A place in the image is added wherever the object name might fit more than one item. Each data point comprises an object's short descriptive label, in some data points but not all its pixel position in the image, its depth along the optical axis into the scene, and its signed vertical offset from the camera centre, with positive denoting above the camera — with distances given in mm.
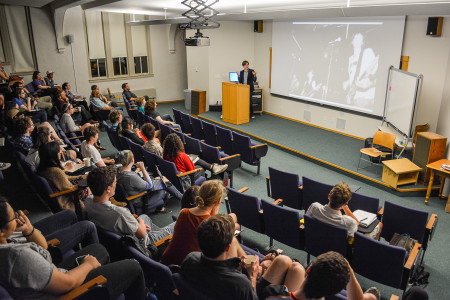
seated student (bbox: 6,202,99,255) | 2594 -1471
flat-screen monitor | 10375 -652
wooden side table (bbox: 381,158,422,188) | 5695 -1914
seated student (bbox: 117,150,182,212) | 4141 -1476
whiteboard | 6100 -831
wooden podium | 9344 -1268
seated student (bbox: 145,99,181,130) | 7628 -1247
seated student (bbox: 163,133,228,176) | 4879 -1351
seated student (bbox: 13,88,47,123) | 7547 -1093
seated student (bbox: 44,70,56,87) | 10422 -690
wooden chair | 6379 -1704
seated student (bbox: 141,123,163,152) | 5426 -1324
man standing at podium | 9949 -604
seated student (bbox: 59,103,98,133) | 6793 -1286
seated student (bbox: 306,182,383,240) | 3277 -1507
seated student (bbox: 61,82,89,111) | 9370 -1149
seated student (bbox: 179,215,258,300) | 2018 -1236
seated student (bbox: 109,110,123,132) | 6617 -1170
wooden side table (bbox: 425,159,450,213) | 5172 -1727
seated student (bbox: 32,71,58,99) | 9922 -899
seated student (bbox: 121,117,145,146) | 6094 -1308
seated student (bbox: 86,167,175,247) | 2963 -1295
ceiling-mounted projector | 6992 +265
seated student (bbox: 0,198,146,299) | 2072 -1355
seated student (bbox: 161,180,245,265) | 2670 -1298
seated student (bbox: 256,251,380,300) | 1889 -1207
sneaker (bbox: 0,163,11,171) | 4774 -1470
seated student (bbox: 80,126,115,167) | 5102 -1305
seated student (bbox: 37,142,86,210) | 4027 -1341
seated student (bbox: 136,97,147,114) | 8086 -1106
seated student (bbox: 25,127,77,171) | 4678 -1171
